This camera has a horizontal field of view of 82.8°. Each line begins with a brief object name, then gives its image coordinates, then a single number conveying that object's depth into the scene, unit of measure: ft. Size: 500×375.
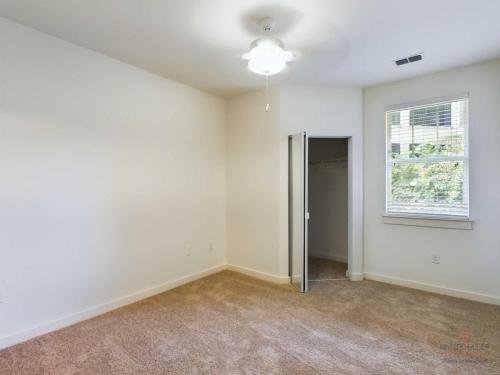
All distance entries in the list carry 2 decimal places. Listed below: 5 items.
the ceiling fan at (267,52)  7.47
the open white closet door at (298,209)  11.00
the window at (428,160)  10.55
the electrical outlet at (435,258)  10.93
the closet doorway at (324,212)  12.33
